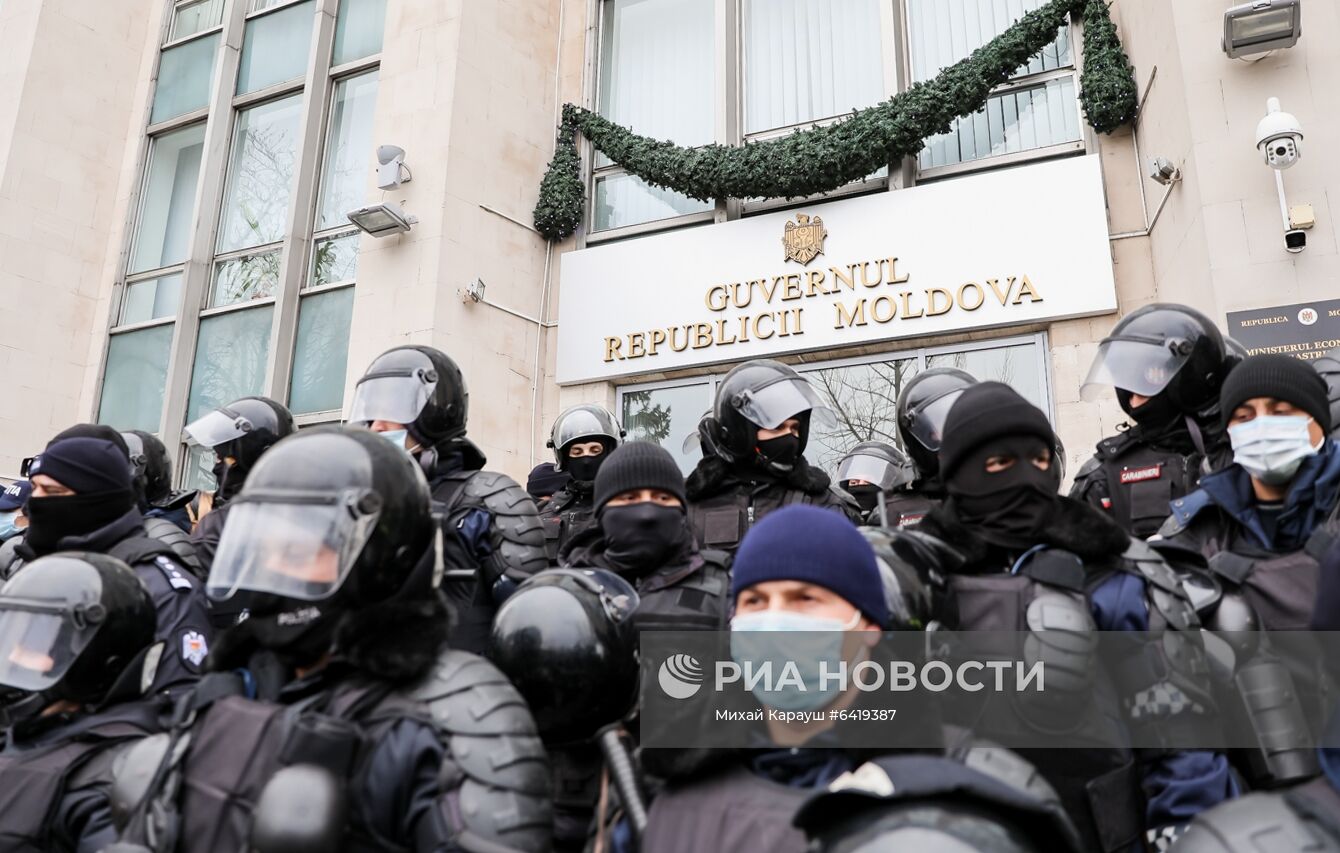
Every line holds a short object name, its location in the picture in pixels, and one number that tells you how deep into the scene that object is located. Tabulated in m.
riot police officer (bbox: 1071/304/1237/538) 3.78
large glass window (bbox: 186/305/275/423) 11.81
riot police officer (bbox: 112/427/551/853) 1.87
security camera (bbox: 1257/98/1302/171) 6.55
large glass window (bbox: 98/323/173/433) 12.55
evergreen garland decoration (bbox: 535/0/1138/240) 8.48
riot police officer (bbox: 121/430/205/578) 5.47
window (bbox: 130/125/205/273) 13.22
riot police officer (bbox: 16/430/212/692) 3.22
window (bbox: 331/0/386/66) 12.16
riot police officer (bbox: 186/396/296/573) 5.07
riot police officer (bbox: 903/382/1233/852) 2.16
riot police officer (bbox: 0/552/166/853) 2.41
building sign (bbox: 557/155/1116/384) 8.55
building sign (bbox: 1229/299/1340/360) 6.43
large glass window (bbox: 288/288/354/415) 11.09
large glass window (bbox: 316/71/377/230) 11.81
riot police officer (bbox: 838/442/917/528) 5.93
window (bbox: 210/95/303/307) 12.24
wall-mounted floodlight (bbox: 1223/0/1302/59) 6.70
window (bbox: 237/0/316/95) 12.72
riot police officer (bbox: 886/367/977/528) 4.40
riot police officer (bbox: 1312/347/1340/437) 3.67
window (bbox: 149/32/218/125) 13.59
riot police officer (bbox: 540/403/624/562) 5.52
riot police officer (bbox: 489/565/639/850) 2.54
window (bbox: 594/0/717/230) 10.88
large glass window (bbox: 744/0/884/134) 10.27
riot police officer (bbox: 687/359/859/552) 4.42
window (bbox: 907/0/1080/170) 9.20
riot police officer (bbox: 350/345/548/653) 3.65
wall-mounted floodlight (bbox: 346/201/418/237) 9.82
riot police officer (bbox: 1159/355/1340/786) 2.59
